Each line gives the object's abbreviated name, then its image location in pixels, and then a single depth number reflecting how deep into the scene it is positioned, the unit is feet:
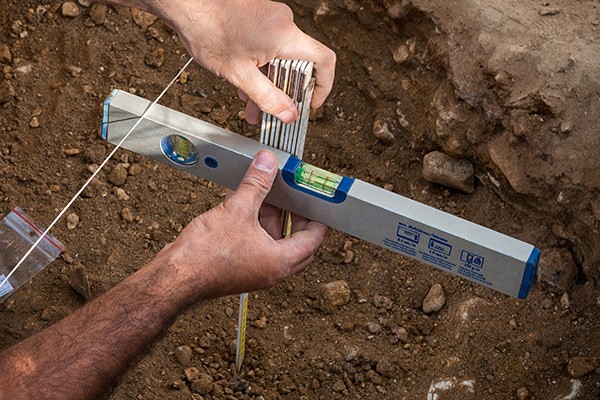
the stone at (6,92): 10.56
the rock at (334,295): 9.43
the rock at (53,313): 9.23
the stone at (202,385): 8.89
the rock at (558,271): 9.01
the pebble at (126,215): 9.97
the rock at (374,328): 9.32
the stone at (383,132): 10.19
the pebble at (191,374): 8.97
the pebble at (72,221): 9.91
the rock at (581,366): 8.54
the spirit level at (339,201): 6.57
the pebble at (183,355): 9.08
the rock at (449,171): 9.66
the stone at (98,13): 10.96
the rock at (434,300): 9.33
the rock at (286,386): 8.99
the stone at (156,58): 10.91
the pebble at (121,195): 10.12
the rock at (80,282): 9.36
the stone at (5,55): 10.82
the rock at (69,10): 10.99
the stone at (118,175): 10.14
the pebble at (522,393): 8.62
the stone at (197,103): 10.66
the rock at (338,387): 8.97
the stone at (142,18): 10.98
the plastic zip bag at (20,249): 8.94
